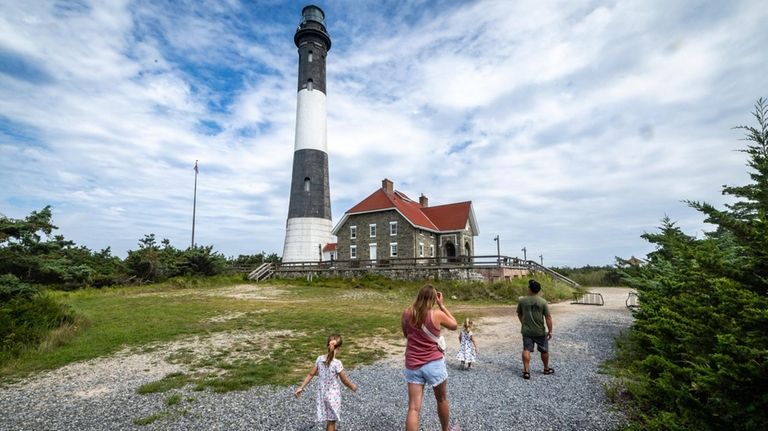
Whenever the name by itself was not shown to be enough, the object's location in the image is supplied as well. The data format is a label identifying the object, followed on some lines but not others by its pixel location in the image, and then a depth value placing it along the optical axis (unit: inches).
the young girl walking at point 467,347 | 314.3
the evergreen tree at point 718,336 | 114.3
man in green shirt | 283.4
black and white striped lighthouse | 1310.3
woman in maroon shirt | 169.0
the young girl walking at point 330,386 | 185.5
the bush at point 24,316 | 351.6
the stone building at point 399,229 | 1321.4
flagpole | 1621.6
